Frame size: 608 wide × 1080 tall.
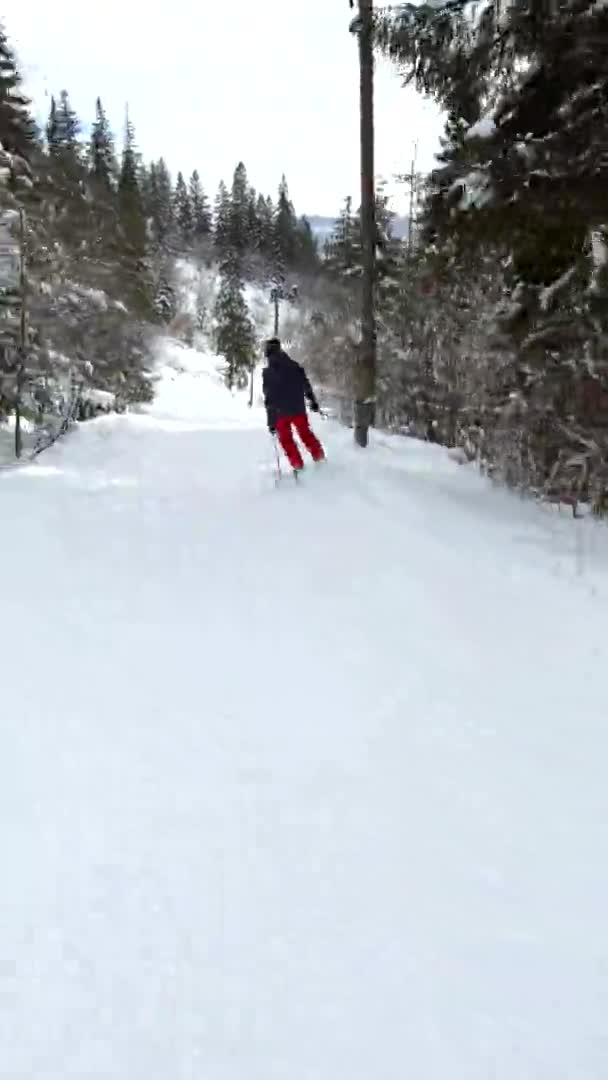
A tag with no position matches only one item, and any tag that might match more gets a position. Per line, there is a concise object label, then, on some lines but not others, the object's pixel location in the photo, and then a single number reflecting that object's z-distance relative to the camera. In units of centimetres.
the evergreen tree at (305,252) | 10738
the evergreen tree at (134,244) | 3718
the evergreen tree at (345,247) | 3228
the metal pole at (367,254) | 1244
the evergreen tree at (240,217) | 10206
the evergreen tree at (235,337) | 7062
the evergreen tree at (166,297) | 7704
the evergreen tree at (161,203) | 9500
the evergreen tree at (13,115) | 2178
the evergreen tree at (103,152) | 6366
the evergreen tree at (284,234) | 10531
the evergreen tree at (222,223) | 10244
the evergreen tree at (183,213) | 11180
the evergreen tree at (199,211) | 11431
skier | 1047
